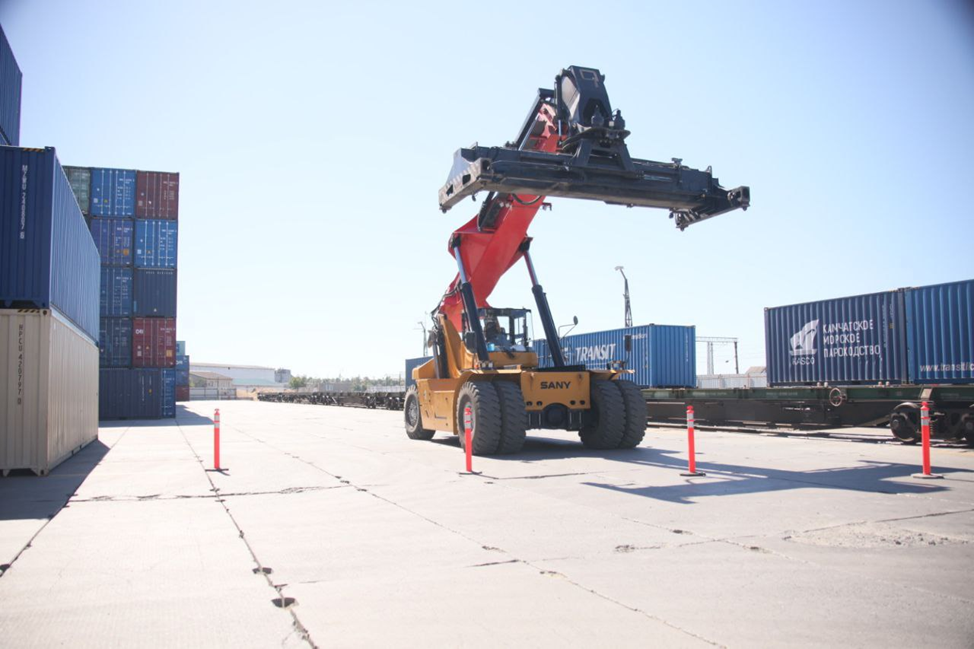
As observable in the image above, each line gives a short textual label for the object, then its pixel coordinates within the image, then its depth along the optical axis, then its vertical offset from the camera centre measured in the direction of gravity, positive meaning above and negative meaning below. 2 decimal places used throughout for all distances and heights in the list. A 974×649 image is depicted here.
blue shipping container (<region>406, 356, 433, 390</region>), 35.69 -0.06
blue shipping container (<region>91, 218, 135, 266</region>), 31.23 +5.76
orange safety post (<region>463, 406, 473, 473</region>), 10.91 -1.28
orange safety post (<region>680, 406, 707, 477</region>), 10.28 -1.37
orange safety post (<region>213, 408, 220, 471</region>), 12.07 -1.40
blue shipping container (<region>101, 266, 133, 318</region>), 31.30 +3.33
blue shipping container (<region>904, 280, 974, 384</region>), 15.46 +0.62
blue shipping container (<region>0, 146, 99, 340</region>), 11.19 +2.28
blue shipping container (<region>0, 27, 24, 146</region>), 14.66 +6.00
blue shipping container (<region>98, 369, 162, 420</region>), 31.22 -1.31
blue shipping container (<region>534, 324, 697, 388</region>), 24.28 +0.28
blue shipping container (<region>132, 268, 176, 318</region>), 31.80 +3.33
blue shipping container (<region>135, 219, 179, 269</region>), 32.00 +5.69
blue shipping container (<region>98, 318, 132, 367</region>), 31.09 +1.04
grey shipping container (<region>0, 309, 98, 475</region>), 10.90 -0.37
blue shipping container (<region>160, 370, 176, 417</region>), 32.31 -1.33
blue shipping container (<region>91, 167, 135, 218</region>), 31.47 +7.95
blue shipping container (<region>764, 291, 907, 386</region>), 17.06 +0.51
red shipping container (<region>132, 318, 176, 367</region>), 31.48 +1.05
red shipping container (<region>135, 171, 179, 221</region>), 32.28 +7.99
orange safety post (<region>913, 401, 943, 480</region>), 9.70 -1.22
